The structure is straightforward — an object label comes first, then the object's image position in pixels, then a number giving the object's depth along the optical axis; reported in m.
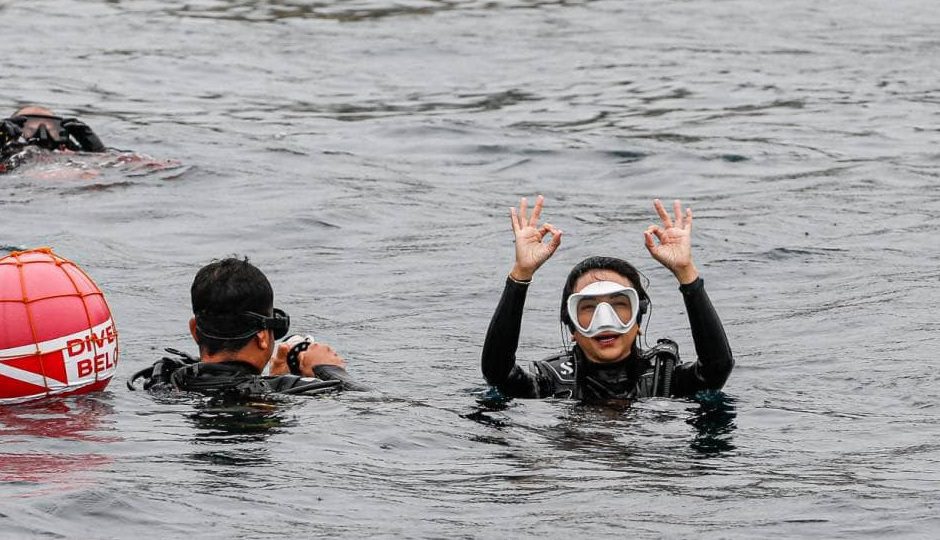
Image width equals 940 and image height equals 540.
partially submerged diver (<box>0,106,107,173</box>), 30.75
